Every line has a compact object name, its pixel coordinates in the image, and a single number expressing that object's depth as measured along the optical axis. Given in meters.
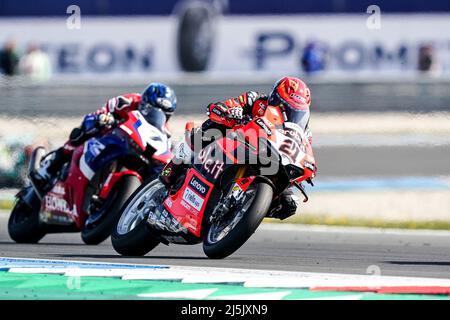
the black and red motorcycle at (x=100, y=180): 18.55
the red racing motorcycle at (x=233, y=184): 15.23
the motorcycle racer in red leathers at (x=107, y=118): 19.06
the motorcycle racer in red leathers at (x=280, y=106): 16.02
